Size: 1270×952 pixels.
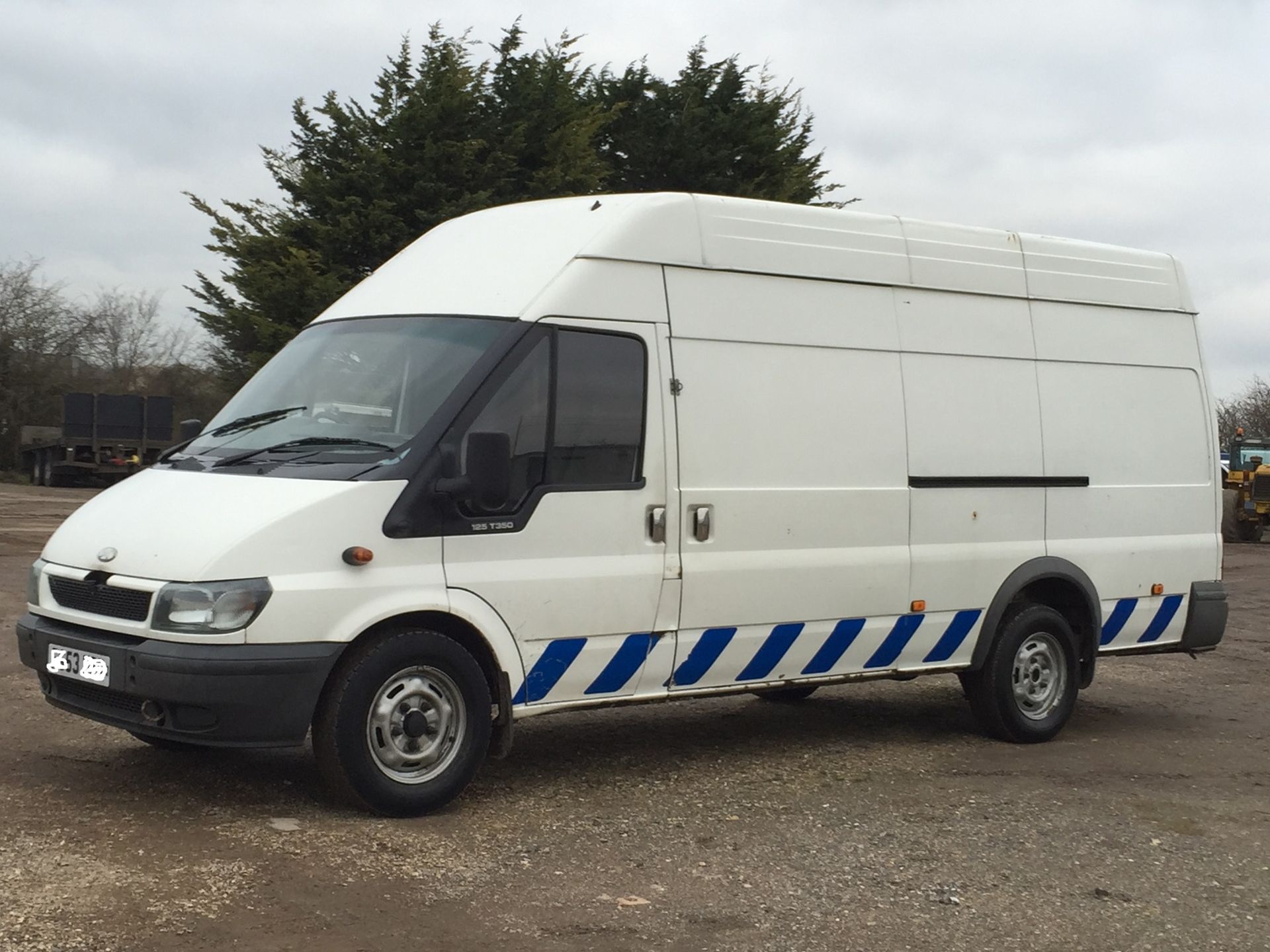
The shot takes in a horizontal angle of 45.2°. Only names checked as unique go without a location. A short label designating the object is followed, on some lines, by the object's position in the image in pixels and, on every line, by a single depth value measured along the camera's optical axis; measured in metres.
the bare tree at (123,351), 43.06
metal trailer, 34.81
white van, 5.97
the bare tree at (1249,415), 69.56
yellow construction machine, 29.12
